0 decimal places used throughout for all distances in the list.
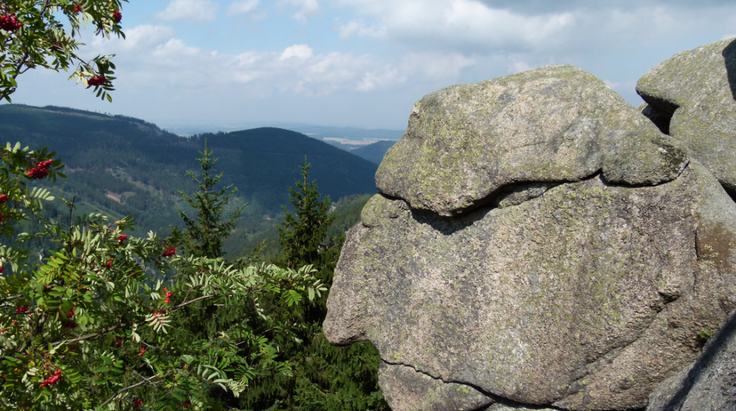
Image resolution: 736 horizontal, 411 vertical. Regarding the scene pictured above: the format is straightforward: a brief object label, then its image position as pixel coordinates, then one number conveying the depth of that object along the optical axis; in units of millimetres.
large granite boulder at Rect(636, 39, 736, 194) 5375
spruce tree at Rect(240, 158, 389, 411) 7758
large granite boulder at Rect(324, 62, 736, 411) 4660
